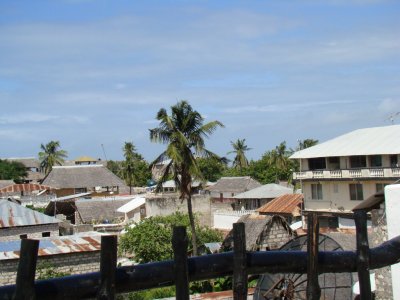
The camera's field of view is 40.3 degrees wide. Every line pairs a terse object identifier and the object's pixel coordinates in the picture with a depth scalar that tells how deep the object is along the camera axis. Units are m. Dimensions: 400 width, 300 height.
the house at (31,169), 84.00
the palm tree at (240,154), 71.75
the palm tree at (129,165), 66.50
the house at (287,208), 37.38
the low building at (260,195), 44.47
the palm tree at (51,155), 78.25
